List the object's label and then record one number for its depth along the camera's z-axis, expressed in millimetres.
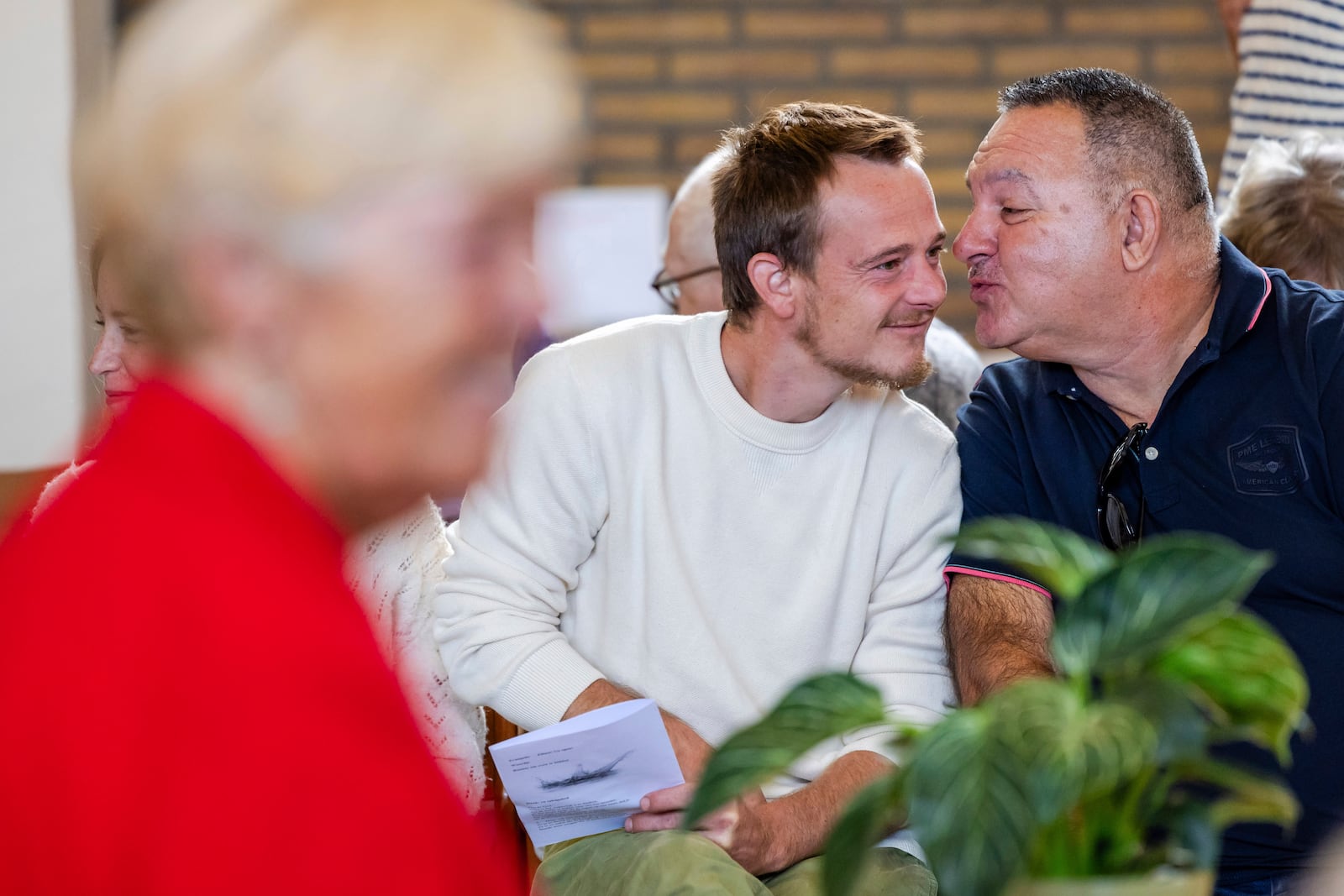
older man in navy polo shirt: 3008
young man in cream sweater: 3031
